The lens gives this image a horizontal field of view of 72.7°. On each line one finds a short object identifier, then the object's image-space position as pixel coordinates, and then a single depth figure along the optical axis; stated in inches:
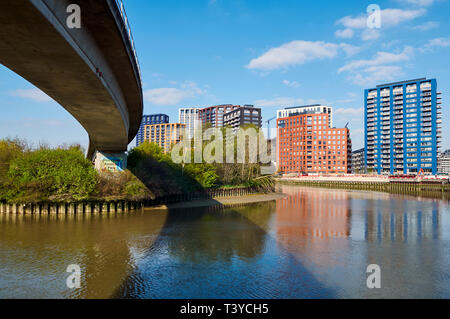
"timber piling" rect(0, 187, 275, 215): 1302.9
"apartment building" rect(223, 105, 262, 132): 6855.3
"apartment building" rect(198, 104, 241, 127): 7770.7
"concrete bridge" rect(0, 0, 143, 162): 315.3
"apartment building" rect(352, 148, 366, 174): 7572.8
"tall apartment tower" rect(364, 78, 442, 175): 5118.1
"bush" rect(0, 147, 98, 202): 1254.3
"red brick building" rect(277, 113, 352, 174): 5839.1
